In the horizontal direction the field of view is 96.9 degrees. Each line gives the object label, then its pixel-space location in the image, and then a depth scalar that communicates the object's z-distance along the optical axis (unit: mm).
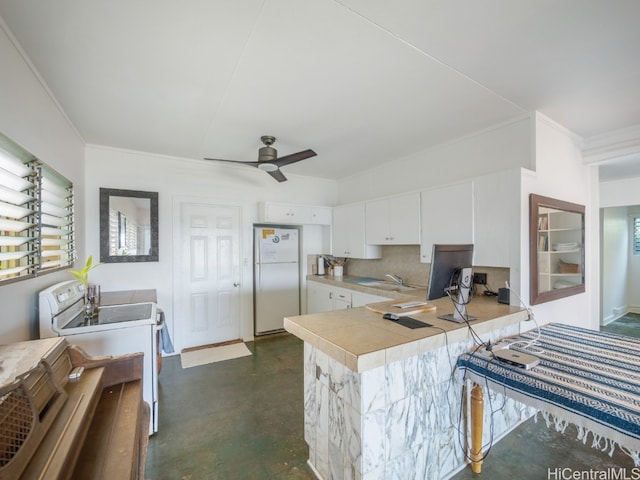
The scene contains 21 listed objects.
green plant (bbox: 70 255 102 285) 2278
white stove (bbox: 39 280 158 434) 1895
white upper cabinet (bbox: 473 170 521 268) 2381
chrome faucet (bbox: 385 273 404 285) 3795
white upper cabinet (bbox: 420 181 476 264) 2719
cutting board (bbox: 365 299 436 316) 2084
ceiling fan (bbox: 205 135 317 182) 2839
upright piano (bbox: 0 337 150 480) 842
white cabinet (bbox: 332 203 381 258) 4090
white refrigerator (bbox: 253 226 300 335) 4383
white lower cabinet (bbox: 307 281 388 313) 3620
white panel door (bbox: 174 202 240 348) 3797
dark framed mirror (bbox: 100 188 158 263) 3307
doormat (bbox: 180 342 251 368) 3482
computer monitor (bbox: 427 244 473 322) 1804
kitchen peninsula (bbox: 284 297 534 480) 1416
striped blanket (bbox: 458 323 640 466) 1193
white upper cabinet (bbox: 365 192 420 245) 3275
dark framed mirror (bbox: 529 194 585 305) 2434
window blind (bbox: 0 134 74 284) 1480
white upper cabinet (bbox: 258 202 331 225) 4164
